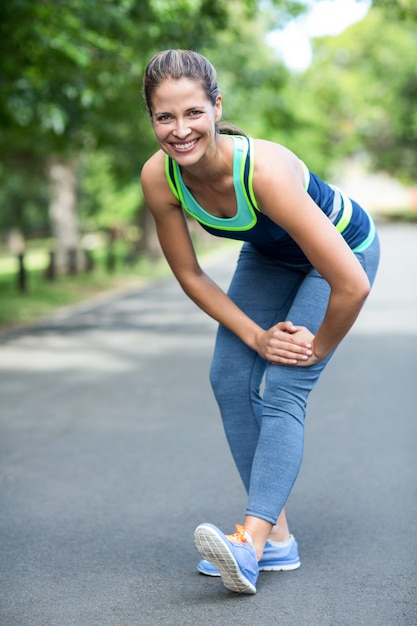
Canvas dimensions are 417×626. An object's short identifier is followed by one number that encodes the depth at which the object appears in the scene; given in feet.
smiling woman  18.43
